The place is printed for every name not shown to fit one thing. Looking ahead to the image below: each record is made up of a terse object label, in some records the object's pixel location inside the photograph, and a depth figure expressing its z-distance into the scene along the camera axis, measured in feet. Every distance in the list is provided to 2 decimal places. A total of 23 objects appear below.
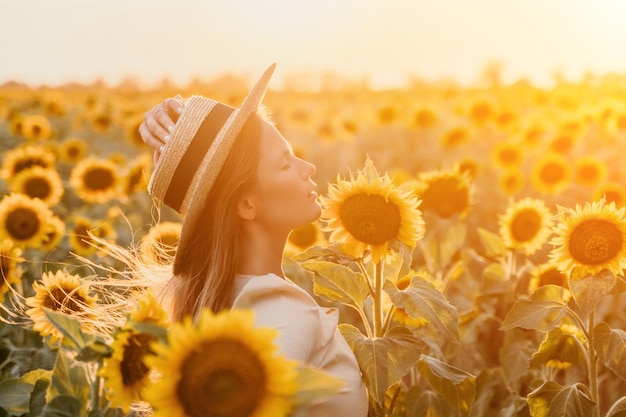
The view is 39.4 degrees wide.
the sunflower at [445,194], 13.61
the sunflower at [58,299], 7.34
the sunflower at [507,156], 21.86
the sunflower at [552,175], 19.01
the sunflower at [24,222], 13.48
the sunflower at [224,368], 4.01
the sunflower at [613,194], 13.29
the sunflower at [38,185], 16.83
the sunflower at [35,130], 25.91
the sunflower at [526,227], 12.56
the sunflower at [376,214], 7.55
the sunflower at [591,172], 18.61
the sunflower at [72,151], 23.29
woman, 7.23
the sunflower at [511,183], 19.58
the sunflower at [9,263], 10.62
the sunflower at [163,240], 9.21
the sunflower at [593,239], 7.51
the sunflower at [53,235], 13.60
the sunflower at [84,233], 14.44
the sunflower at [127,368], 4.70
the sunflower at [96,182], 19.22
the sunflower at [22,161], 18.19
